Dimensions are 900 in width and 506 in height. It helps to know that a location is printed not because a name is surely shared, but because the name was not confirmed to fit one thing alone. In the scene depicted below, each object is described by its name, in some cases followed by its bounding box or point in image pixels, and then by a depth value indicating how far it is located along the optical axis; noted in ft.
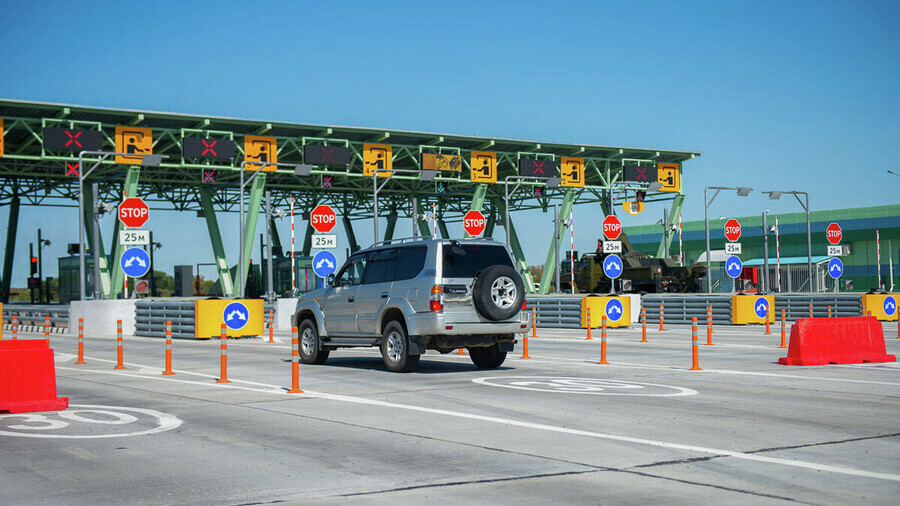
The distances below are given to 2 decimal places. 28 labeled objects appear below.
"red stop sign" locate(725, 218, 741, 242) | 145.18
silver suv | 53.26
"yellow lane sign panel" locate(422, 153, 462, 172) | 173.78
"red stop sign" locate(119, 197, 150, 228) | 114.11
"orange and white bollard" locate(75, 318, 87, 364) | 67.82
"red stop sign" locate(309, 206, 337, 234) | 115.65
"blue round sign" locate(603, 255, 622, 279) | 107.04
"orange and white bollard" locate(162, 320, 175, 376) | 56.84
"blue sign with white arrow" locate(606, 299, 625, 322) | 108.88
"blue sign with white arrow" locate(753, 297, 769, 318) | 116.06
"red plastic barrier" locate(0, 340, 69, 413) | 39.60
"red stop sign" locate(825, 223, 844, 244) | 140.97
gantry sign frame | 149.28
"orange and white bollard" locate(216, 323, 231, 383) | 51.39
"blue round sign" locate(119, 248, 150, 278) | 98.12
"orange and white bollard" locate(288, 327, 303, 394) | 45.55
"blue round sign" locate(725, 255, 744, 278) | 131.64
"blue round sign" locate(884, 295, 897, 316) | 114.11
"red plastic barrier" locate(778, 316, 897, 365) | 58.39
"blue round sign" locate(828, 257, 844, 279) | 125.90
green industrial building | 240.32
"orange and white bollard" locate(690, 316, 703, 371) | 55.80
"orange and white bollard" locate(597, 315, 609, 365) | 60.95
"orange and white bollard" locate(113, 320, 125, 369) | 63.67
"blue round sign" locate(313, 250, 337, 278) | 101.45
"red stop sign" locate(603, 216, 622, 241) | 121.39
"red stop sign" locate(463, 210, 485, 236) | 138.51
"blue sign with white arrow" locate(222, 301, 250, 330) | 88.99
